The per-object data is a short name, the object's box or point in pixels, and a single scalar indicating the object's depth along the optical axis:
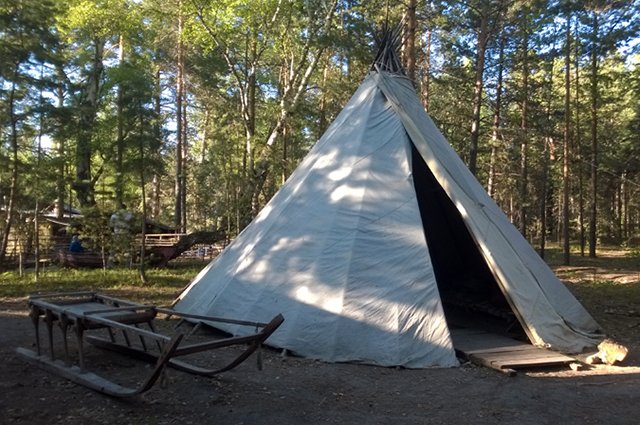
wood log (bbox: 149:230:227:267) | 19.44
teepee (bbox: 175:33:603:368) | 6.70
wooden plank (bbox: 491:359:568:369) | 6.32
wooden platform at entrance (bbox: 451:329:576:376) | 6.41
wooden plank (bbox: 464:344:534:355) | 6.97
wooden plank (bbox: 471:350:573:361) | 6.65
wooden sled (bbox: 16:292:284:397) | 4.75
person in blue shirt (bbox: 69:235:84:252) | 19.69
